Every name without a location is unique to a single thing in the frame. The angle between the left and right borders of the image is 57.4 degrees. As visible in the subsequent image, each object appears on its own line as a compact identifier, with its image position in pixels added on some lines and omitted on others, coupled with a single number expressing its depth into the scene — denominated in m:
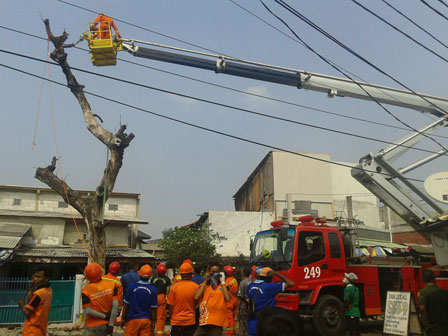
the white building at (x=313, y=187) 34.09
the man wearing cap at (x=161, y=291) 8.36
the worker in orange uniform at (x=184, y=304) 6.58
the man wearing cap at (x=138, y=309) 6.38
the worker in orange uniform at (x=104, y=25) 11.45
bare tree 13.26
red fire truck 10.02
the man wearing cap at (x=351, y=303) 9.78
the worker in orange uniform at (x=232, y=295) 9.81
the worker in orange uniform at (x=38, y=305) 5.42
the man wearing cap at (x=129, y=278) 9.72
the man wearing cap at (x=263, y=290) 5.89
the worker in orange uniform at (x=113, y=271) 7.60
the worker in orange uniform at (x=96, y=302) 5.73
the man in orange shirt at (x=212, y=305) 6.15
